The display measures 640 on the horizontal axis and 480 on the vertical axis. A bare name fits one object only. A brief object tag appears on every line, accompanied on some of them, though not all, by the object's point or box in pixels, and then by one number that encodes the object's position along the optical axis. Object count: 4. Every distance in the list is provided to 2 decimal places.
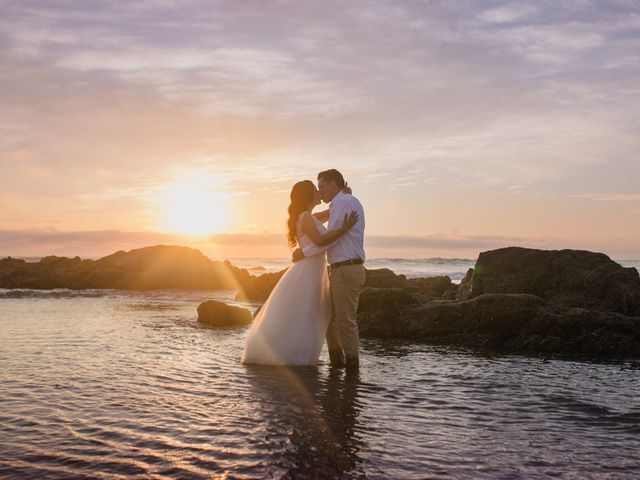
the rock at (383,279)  17.75
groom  8.08
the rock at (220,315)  14.34
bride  8.25
